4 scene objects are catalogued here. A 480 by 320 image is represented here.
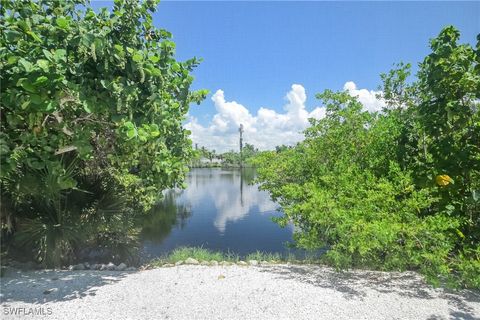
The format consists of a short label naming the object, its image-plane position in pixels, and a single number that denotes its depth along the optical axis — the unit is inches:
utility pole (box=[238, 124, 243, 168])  3024.1
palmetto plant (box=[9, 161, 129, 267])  220.1
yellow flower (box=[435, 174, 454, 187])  169.7
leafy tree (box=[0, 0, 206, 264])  119.2
